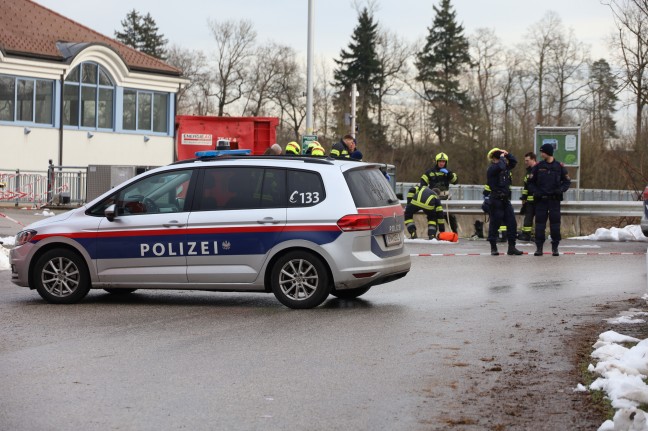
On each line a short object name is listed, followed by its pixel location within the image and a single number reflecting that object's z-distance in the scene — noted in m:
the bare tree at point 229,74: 81.50
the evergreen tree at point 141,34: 98.81
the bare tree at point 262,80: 80.06
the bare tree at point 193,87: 82.31
